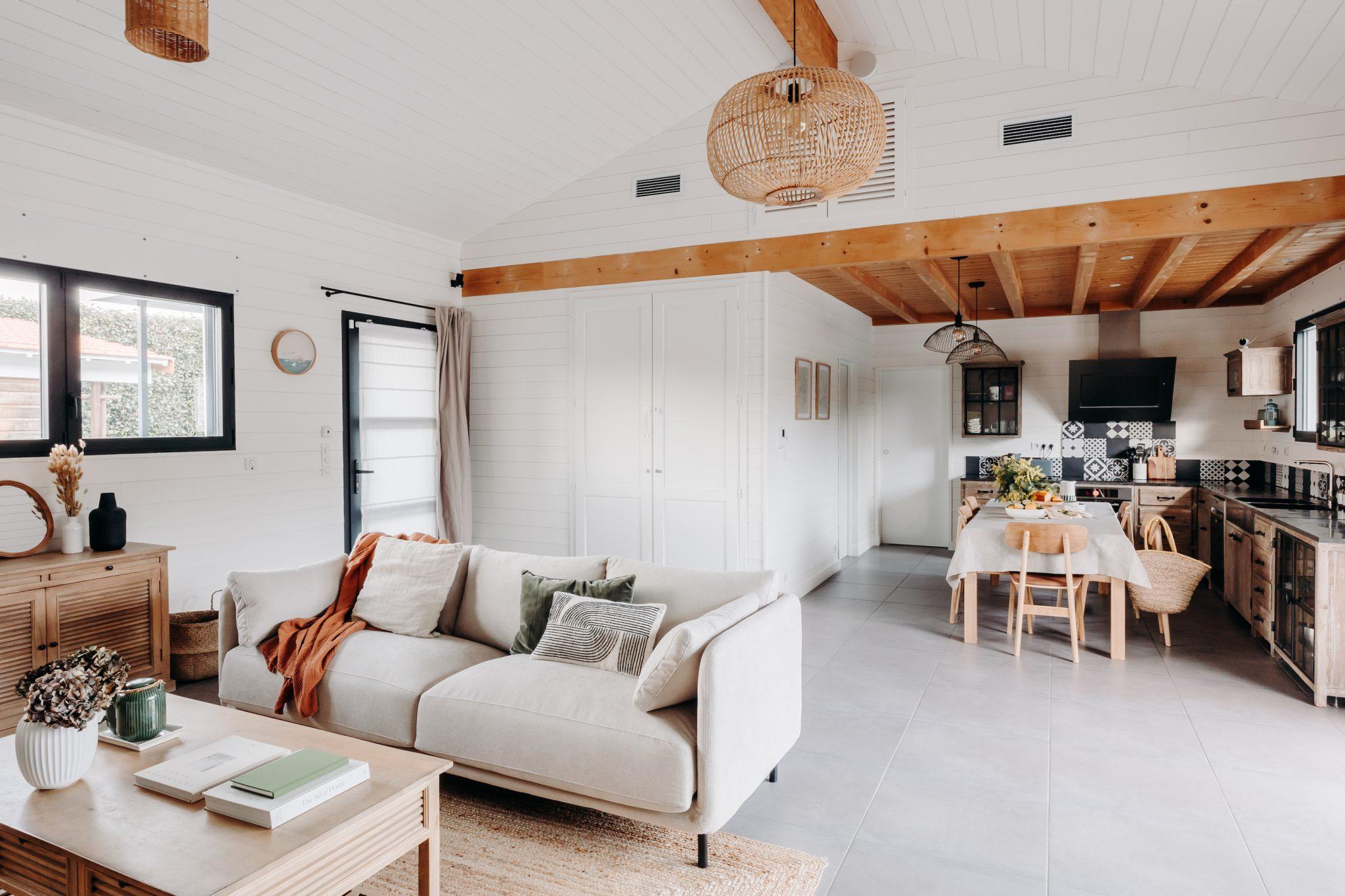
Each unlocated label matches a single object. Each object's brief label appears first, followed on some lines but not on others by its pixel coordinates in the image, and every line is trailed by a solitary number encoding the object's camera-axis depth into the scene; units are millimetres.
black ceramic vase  3975
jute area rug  2465
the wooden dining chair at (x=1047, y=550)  4723
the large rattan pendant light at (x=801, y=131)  2664
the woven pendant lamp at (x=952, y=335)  6781
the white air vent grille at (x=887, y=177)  5195
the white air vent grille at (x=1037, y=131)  4758
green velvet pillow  3316
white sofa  2533
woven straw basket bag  4855
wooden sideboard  3527
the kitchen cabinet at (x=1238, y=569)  5320
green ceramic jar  2432
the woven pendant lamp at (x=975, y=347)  6766
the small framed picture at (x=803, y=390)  6426
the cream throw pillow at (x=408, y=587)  3605
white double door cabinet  5848
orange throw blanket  3211
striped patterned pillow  3059
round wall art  5133
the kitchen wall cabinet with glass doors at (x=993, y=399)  8602
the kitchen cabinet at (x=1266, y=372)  6332
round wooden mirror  3859
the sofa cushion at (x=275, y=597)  3504
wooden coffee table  1796
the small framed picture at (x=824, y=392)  7152
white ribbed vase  2086
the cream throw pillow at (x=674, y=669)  2590
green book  2041
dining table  4773
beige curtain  6402
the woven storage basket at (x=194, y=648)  4328
